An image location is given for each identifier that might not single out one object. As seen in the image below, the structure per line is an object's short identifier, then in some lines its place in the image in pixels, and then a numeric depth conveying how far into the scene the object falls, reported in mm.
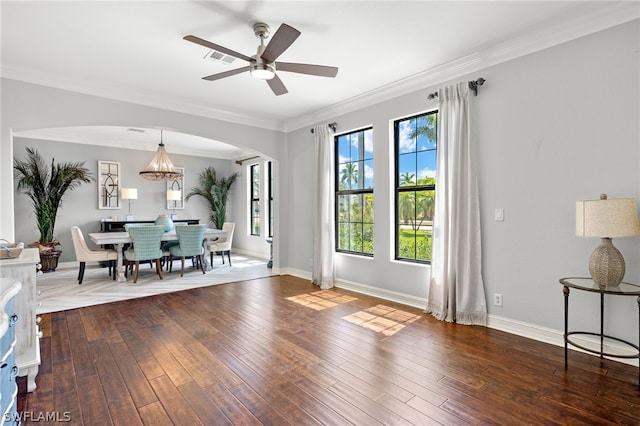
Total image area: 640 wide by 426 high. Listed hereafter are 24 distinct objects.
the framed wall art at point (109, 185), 7176
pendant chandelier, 6078
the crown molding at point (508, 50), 2561
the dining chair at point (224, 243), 6648
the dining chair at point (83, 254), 5211
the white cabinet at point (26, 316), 2125
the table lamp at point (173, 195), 7551
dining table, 5328
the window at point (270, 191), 7969
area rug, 4371
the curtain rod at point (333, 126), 4992
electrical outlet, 3244
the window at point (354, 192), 4711
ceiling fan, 2479
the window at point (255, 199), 8430
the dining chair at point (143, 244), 5304
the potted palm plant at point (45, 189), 6090
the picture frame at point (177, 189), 8144
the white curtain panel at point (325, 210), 5035
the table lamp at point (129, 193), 6963
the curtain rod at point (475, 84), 3318
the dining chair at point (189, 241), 5816
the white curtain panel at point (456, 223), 3365
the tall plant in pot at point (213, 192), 8617
